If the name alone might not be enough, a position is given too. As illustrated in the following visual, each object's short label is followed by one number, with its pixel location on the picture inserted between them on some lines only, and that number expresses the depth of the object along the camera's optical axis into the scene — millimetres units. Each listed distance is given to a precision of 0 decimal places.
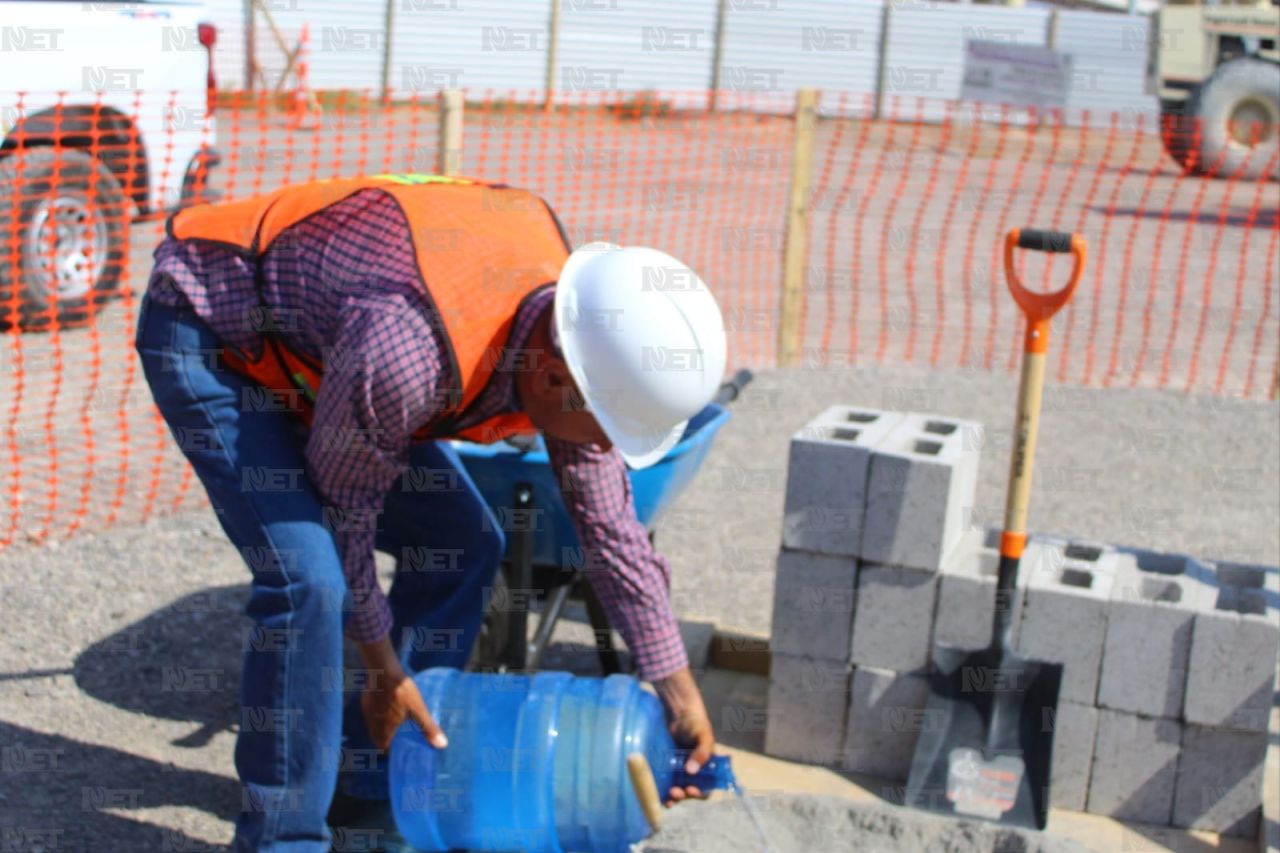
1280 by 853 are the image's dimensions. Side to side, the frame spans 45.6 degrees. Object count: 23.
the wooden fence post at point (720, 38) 24234
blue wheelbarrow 4172
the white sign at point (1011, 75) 15797
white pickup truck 7980
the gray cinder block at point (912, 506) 4301
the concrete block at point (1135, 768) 4230
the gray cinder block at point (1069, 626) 4238
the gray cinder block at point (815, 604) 4445
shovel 4230
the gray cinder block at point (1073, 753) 4293
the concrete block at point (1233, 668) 4070
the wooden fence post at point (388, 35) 21531
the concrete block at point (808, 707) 4512
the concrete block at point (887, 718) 4445
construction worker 2914
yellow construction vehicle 17172
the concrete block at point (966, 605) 4359
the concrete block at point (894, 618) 4398
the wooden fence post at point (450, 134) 6352
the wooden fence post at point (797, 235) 8547
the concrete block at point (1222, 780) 4176
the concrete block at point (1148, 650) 4148
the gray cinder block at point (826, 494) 4367
